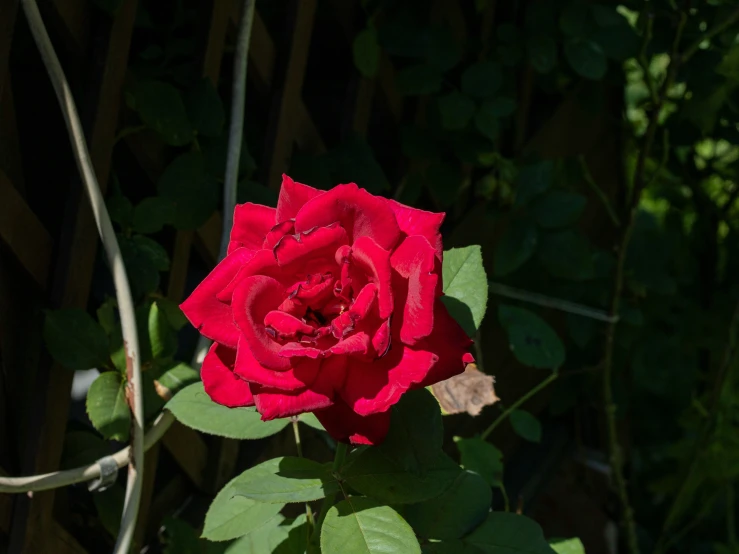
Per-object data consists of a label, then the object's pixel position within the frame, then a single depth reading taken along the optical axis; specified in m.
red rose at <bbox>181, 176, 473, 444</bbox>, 0.63
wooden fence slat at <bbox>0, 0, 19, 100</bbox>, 0.86
